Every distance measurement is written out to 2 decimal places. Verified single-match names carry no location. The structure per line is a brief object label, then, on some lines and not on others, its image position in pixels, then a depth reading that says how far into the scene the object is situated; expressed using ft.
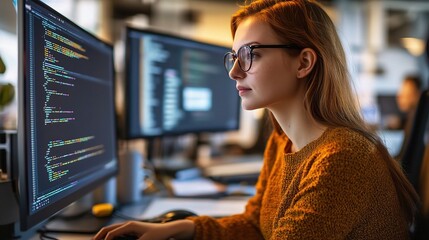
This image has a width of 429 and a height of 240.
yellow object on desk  3.33
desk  3.02
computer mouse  2.93
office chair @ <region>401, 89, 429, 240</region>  3.58
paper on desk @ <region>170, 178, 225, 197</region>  4.40
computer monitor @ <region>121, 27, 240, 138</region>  4.23
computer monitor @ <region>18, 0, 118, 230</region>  1.95
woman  2.05
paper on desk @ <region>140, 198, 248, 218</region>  3.62
